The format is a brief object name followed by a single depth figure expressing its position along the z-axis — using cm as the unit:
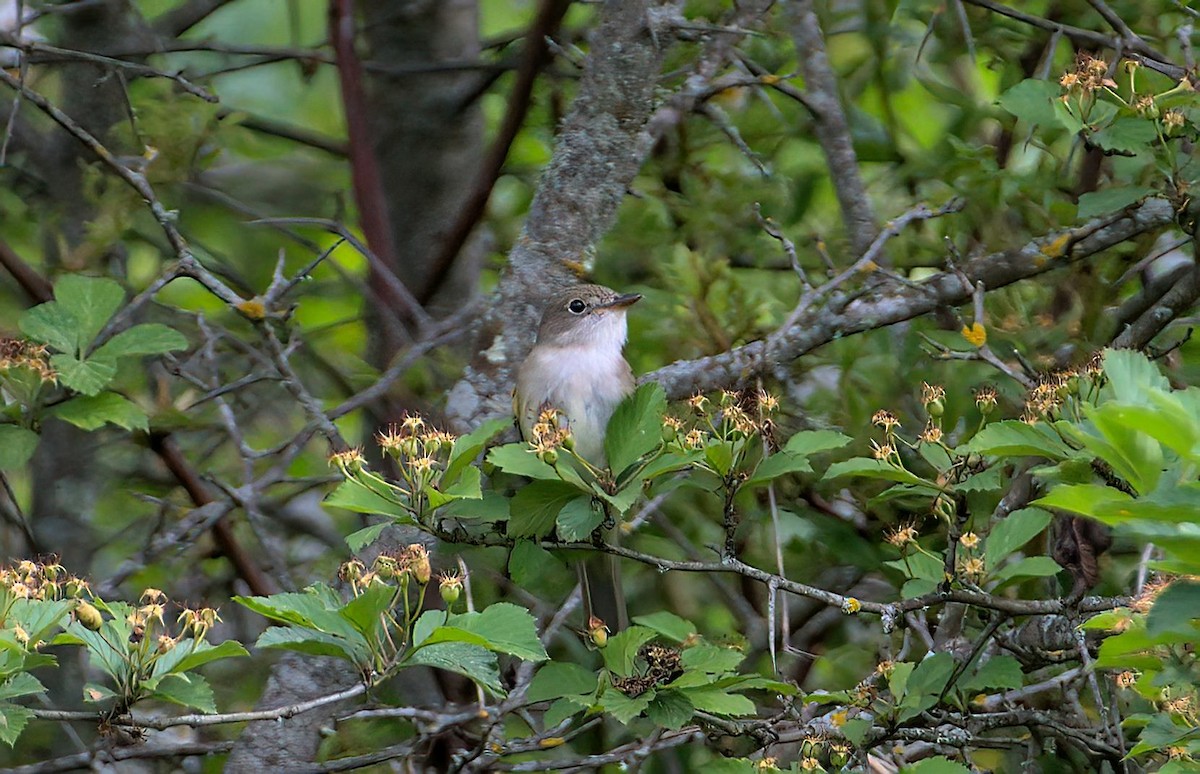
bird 765
